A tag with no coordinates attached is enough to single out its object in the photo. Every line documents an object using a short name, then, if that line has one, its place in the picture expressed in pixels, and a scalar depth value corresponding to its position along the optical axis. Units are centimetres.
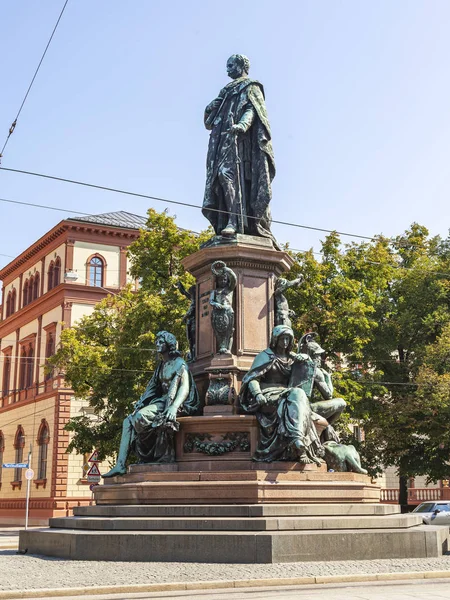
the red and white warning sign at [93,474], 2805
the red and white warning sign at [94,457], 2872
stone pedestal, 1334
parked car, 2858
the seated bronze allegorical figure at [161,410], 1248
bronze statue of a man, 1484
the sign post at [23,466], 3242
